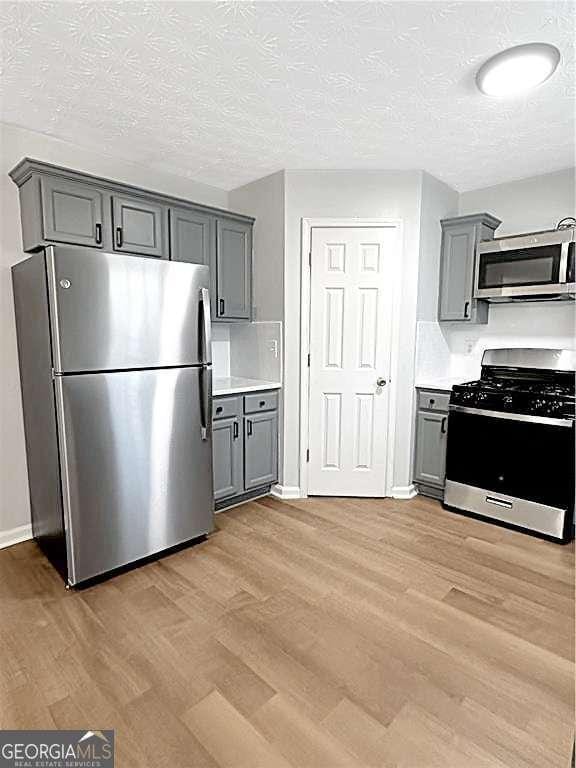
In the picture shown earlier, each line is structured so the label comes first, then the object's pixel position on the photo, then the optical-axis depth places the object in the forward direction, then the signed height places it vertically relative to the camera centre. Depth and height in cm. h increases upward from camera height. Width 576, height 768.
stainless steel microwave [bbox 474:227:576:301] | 286 +49
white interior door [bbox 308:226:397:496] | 320 -19
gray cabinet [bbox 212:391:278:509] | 302 -85
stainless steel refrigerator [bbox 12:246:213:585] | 205 -37
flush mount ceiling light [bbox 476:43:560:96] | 179 +119
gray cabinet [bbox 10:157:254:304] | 240 +71
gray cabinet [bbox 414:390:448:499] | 328 -85
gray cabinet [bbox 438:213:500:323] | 328 +56
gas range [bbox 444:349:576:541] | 272 -75
